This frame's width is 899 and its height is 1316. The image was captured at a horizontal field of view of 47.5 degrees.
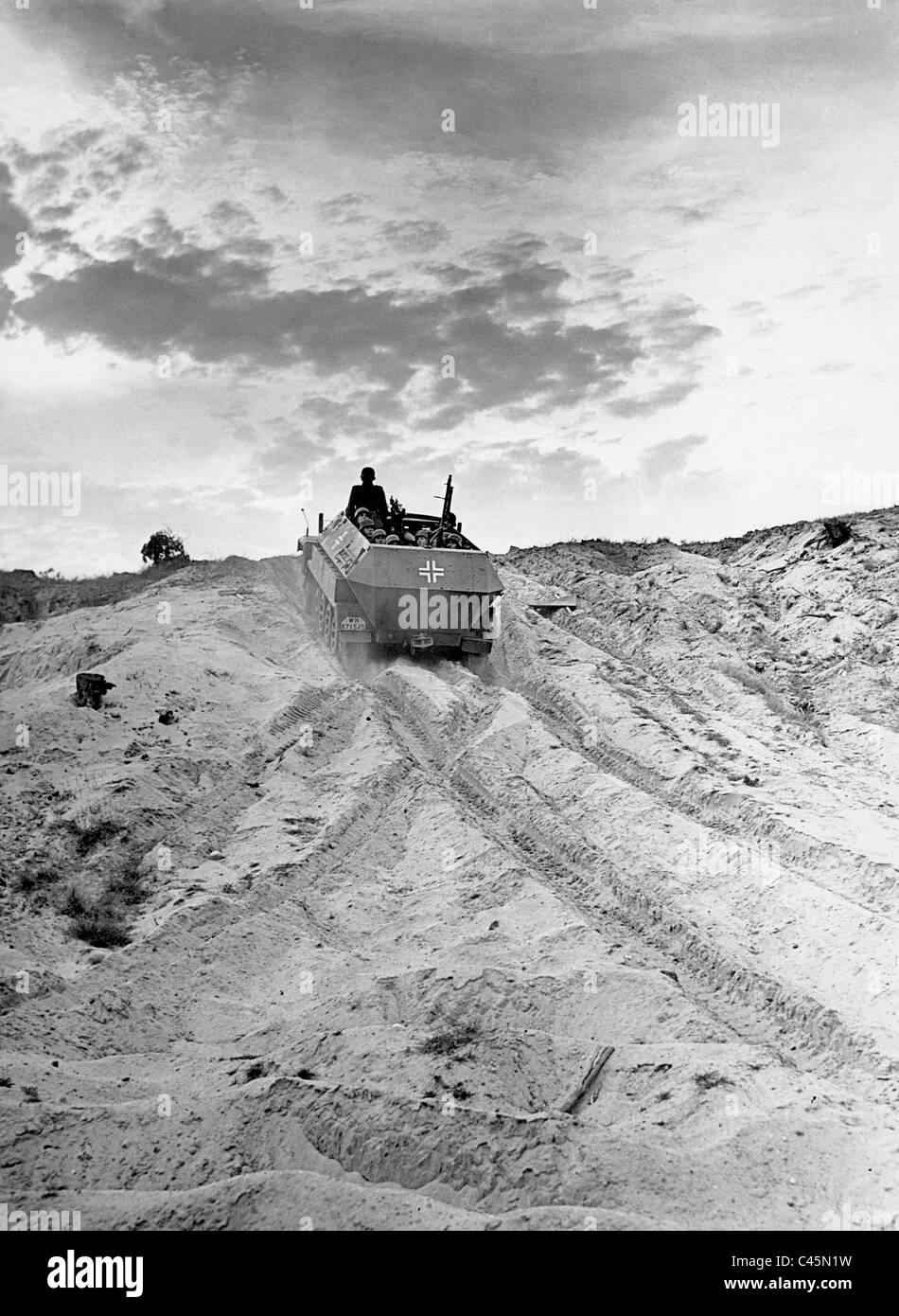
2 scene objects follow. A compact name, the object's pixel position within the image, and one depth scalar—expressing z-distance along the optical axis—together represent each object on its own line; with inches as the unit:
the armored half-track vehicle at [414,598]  559.8
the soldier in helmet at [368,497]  660.7
